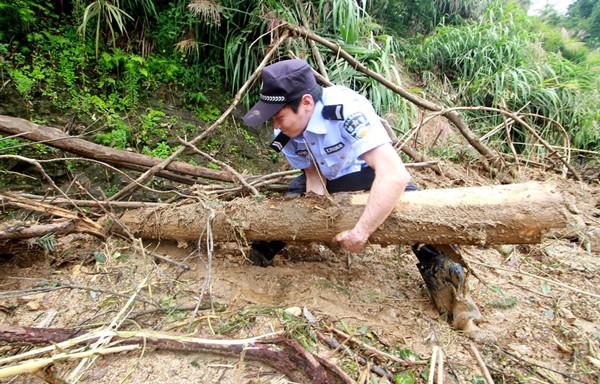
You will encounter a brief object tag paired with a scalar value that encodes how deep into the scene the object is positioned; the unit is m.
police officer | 1.44
